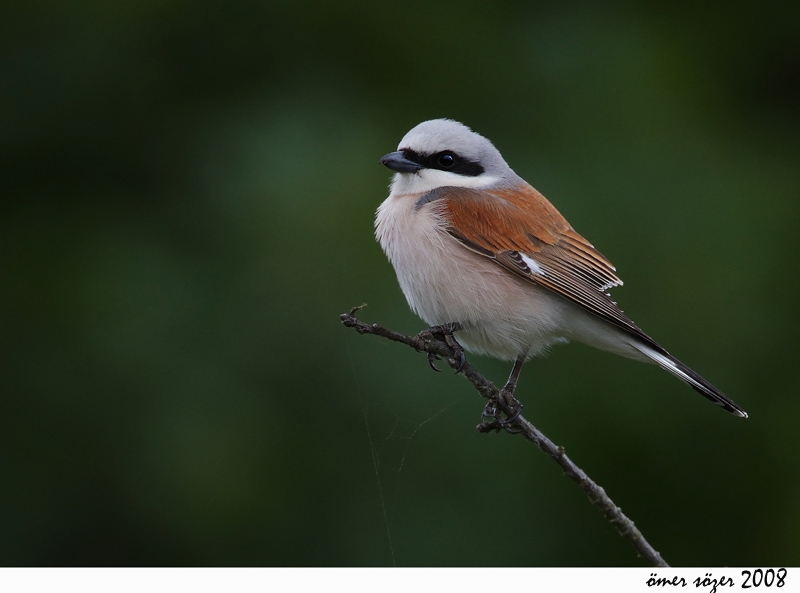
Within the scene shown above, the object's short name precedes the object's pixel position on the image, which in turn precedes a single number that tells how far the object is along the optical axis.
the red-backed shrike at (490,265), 4.10
